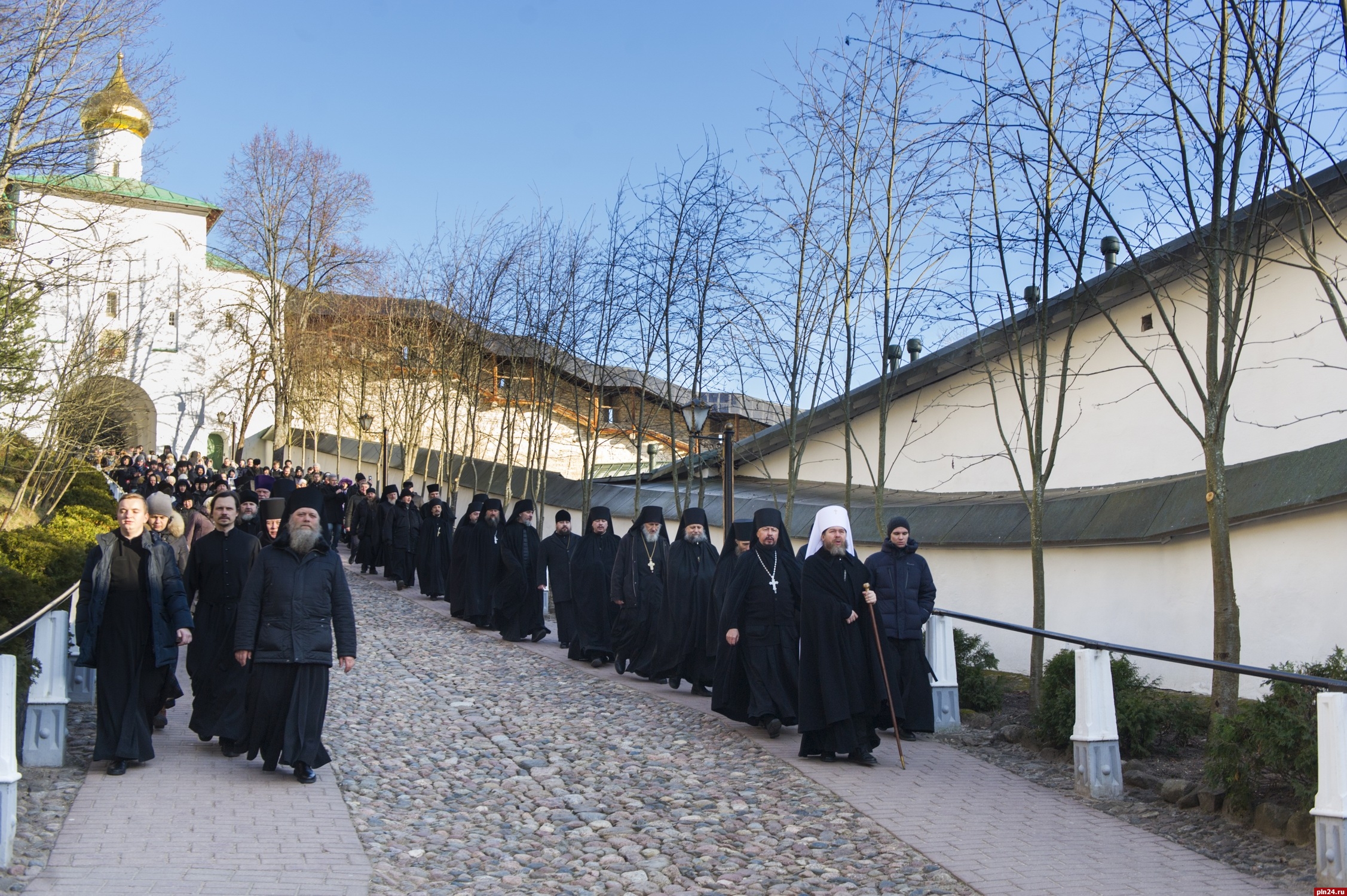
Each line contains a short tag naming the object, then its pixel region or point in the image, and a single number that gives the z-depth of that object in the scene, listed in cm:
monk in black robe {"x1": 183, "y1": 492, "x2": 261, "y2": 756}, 875
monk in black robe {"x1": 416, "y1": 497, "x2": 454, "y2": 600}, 2158
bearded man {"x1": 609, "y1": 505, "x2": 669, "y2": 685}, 1378
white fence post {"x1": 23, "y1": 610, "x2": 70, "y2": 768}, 775
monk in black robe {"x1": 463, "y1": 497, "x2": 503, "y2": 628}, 1745
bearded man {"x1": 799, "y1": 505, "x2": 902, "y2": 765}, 909
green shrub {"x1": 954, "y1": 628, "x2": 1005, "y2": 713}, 1131
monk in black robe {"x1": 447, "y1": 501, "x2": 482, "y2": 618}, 1834
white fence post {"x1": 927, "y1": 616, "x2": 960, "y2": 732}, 1065
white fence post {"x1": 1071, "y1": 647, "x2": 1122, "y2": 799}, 810
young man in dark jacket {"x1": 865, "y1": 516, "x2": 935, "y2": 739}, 1002
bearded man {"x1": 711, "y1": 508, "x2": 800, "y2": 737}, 1006
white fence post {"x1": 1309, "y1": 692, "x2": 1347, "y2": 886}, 590
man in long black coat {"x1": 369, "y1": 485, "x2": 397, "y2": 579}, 2412
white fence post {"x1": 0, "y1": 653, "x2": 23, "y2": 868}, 585
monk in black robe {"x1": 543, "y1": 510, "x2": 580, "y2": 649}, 1520
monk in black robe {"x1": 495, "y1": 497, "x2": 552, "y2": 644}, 1639
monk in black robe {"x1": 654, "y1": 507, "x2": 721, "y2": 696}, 1258
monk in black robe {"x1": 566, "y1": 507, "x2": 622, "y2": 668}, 1472
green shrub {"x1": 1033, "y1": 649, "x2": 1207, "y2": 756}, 893
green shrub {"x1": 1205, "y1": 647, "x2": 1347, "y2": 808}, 661
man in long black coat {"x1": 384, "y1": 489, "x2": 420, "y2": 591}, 2322
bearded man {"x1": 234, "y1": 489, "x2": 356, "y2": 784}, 785
